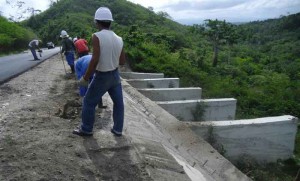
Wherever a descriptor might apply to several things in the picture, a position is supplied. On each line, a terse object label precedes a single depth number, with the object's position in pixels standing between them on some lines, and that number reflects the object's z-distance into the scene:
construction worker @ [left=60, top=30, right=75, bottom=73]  12.48
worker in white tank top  4.59
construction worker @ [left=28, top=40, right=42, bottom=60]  19.36
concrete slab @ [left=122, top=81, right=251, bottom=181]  5.30
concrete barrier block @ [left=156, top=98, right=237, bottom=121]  10.16
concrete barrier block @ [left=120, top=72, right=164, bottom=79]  14.82
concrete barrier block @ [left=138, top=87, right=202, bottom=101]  11.87
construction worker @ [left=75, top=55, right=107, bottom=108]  6.42
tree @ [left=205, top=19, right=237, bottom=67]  40.49
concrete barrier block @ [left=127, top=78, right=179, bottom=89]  13.54
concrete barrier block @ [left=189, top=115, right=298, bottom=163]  8.43
